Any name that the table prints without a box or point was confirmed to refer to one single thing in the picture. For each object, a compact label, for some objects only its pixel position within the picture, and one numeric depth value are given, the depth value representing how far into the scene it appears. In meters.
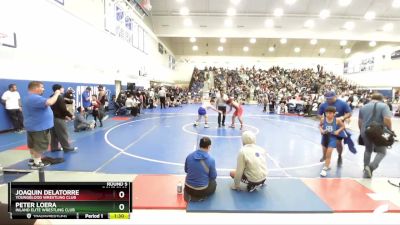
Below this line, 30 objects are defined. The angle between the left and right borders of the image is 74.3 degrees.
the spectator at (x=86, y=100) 11.27
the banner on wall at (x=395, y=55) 25.83
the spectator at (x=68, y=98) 7.94
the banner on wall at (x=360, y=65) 30.34
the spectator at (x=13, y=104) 8.53
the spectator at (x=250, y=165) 4.31
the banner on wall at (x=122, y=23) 15.67
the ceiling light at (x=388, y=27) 25.52
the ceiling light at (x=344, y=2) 22.07
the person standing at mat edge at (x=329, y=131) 5.54
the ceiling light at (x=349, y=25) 25.34
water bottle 4.37
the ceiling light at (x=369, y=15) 23.53
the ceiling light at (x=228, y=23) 25.62
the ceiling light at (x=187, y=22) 25.28
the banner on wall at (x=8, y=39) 8.23
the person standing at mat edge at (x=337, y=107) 5.87
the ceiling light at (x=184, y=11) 23.80
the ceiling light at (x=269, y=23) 25.42
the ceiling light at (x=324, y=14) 22.69
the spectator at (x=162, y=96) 20.12
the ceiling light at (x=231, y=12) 24.02
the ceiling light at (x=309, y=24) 25.20
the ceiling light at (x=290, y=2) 22.39
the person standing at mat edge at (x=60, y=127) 6.62
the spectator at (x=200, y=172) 3.98
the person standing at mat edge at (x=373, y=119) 5.08
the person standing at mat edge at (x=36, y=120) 5.23
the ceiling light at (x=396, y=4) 22.27
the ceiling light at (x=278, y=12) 23.52
